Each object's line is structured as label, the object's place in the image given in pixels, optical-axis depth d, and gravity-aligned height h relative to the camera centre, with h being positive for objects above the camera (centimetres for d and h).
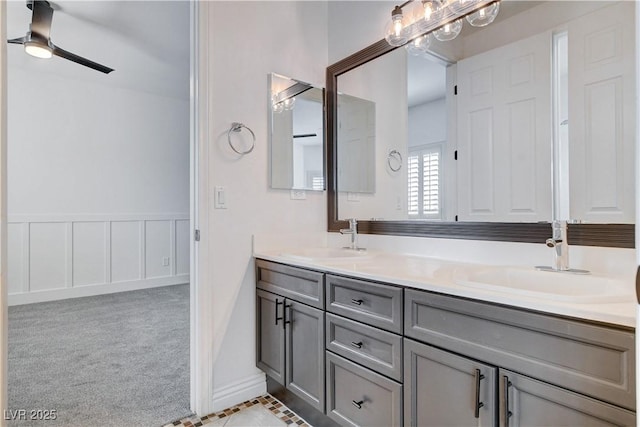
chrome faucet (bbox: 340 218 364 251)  209 -10
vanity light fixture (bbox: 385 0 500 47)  156 +95
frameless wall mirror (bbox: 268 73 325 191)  207 +51
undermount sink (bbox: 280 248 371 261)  193 -22
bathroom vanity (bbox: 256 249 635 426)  80 -41
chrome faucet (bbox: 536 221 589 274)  123 -11
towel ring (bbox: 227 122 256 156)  187 +45
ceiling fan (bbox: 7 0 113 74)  249 +134
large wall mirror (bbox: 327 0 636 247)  122 +38
